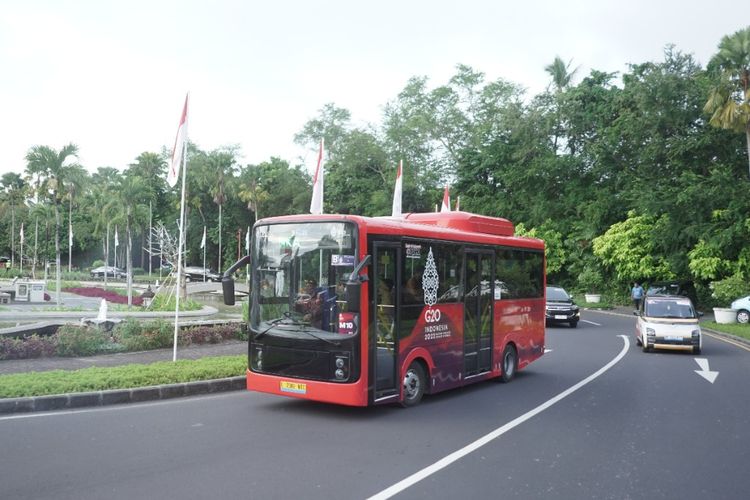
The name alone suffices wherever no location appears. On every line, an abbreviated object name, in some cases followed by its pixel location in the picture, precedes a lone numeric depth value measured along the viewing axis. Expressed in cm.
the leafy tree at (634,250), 4016
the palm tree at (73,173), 2927
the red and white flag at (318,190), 1407
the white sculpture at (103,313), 1654
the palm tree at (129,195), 3812
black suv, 2769
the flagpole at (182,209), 1283
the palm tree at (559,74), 5591
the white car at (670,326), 1831
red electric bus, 894
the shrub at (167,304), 2743
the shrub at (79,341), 1384
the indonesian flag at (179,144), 1395
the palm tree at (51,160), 2859
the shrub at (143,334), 1521
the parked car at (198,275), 6638
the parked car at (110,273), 7006
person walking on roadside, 3866
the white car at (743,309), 2972
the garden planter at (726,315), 2964
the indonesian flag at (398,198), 1648
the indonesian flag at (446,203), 1683
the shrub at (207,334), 1636
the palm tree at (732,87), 3058
